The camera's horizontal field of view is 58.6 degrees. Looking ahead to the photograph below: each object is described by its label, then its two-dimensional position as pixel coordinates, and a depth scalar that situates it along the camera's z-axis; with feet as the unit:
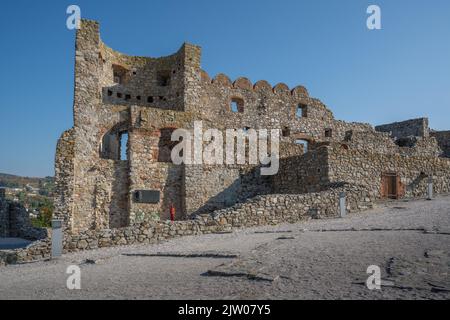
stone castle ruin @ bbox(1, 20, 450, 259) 47.70
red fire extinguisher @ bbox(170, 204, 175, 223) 57.98
